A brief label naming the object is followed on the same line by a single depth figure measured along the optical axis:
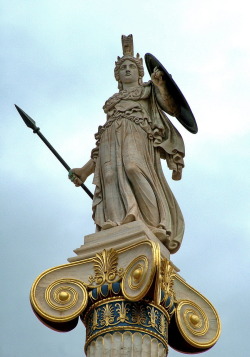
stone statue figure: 19.56
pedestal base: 17.48
